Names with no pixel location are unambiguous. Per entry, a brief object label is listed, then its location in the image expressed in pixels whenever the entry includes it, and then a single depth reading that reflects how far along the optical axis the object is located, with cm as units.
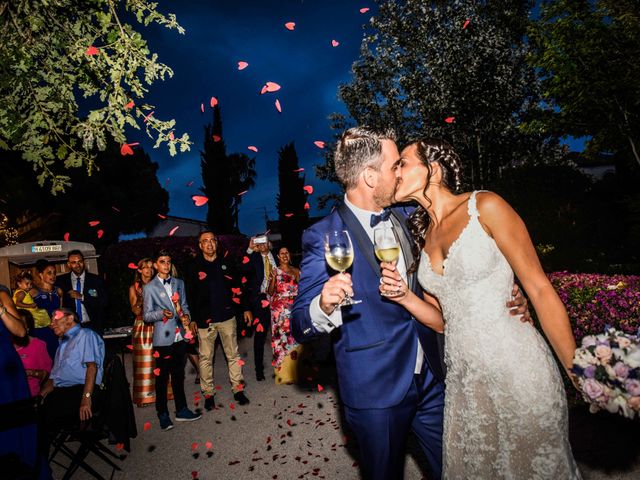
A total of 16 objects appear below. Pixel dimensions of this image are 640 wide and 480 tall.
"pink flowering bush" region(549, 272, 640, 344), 423
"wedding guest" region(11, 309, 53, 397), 459
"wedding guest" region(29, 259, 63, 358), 719
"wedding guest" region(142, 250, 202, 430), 571
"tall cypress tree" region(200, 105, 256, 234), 3959
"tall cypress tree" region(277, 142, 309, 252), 4472
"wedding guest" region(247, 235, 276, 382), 755
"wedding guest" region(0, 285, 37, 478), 287
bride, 197
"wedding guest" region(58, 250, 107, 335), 768
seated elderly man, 426
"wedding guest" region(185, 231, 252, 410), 623
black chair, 410
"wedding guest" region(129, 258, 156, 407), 648
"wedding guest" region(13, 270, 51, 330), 604
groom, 227
